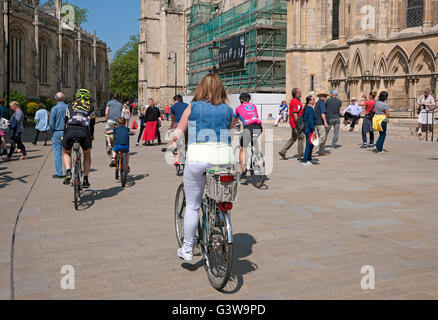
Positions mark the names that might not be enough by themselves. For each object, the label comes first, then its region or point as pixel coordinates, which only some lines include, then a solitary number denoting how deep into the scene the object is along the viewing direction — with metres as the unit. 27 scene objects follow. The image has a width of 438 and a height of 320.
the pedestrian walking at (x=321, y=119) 13.86
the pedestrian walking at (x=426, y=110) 19.05
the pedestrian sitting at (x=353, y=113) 23.82
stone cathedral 26.28
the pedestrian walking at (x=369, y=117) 15.79
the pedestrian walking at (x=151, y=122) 17.95
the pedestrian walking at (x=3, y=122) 13.59
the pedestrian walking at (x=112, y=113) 15.33
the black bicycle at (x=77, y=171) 7.35
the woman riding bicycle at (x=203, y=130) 4.39
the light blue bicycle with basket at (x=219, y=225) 4.01
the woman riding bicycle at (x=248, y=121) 9.59
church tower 63.25
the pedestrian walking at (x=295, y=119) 12.03
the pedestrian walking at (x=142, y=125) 19.03
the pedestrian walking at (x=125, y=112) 21.97
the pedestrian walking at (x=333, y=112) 15.94
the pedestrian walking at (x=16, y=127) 14.41
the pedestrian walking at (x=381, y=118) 14.26
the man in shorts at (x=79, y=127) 7.71
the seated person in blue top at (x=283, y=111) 30.52
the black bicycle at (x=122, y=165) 9.33
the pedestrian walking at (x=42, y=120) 15.92
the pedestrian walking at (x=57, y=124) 10.82
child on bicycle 9.70
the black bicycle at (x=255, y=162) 9.21
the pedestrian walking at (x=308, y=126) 12.02
